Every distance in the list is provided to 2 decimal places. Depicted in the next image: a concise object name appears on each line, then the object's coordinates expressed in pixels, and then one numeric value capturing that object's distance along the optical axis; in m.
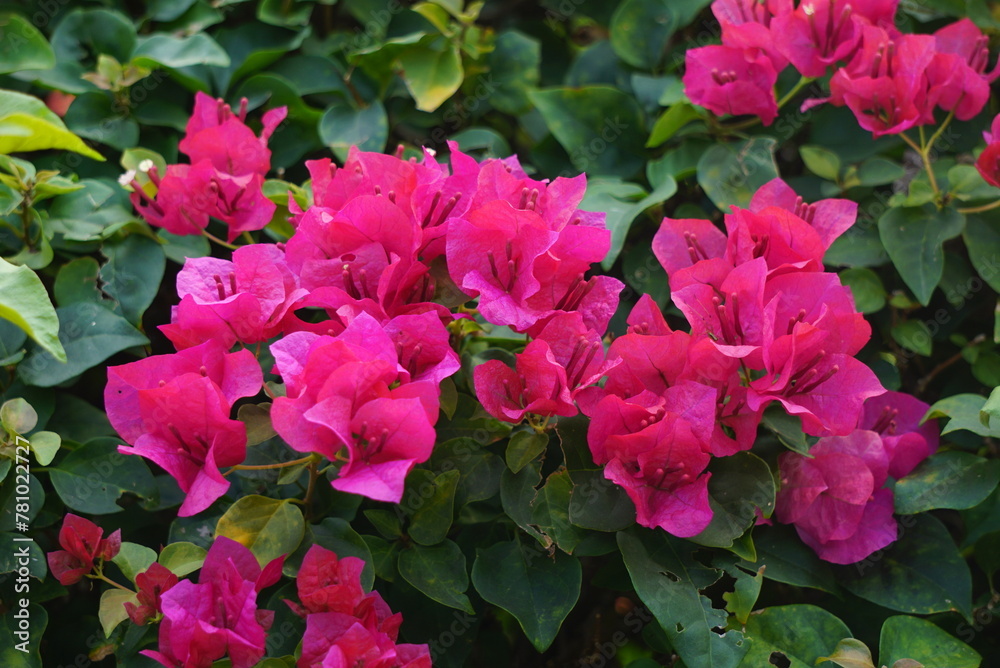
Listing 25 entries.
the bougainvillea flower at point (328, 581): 1.25
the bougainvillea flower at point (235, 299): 1.26
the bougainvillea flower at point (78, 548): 1.30
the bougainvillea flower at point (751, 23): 1.41
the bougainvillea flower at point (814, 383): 1.26
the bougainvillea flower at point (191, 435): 1.23
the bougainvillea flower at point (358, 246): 1.27
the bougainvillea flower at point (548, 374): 1.25
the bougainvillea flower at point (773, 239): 1.31
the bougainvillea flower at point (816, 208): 1.34
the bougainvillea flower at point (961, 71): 1.40
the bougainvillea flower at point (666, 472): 1.25
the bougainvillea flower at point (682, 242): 1.35
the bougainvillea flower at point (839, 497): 1.31
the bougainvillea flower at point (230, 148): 1.38
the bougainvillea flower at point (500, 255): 1.26
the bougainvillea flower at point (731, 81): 1.41
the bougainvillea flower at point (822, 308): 1.28
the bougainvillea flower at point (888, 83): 1.39
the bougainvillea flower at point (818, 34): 1.41
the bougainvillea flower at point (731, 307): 1.28
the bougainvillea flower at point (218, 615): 1.24
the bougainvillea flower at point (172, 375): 1.25
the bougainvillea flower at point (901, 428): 1.36
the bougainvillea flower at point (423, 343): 1.25
